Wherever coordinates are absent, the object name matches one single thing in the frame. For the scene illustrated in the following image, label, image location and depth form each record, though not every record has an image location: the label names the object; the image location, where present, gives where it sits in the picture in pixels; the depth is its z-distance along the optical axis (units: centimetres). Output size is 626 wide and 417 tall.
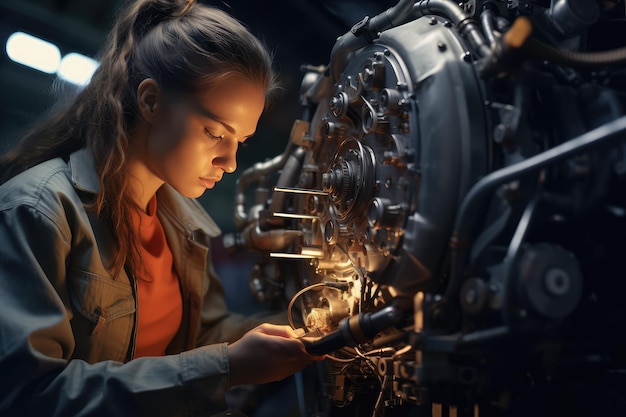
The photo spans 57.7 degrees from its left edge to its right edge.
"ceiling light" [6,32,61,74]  190
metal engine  84
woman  104
